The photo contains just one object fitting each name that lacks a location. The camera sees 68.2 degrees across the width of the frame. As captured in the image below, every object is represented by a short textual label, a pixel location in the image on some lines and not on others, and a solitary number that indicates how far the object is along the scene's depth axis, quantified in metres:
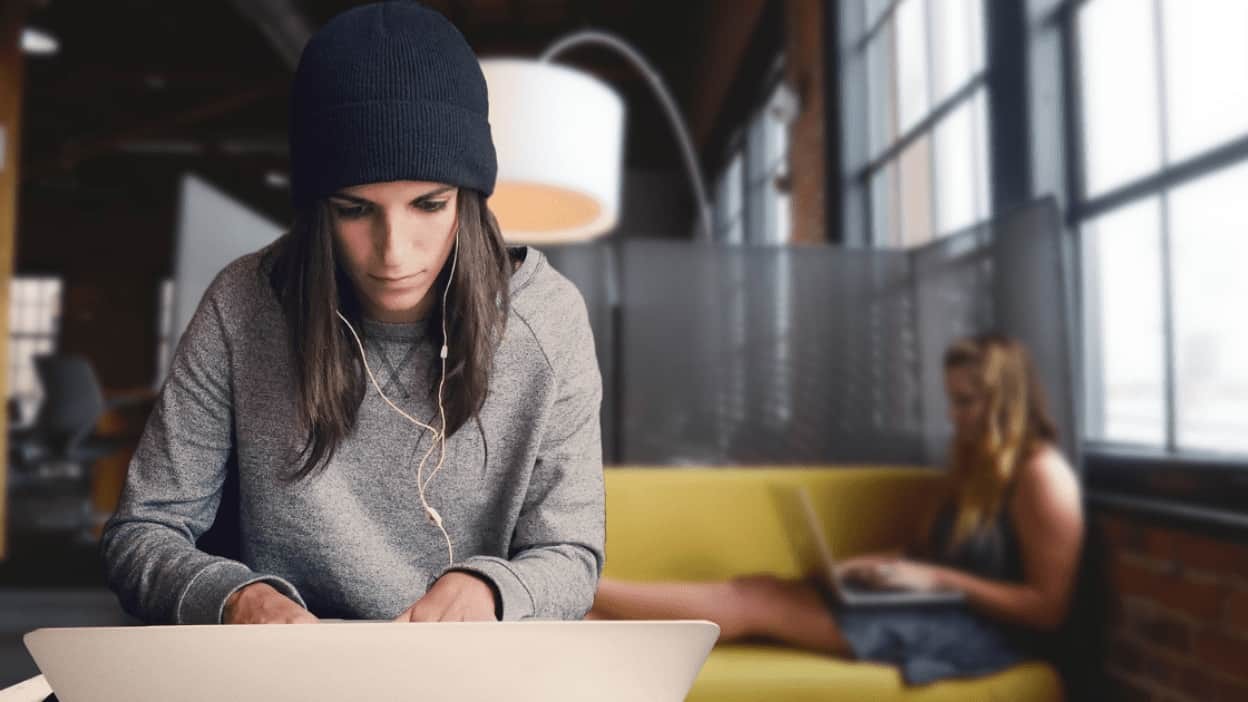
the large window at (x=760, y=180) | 4.45
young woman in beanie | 0.82
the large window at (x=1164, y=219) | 1.57
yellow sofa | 1.64
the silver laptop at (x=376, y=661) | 0.49
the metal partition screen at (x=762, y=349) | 2.13
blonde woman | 1.65
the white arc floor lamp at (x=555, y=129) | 1.72
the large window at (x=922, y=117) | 2.51
